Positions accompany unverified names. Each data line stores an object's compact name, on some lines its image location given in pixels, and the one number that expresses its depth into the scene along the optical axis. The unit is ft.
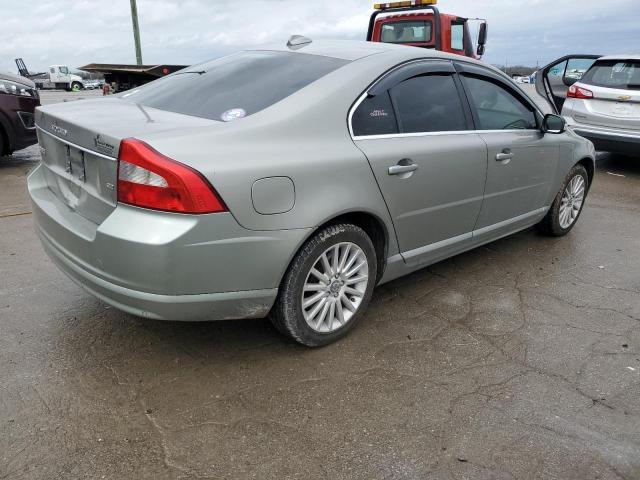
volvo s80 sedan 7.60
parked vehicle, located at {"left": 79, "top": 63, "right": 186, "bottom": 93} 32.35
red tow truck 35.32
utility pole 63.69
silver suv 24.72
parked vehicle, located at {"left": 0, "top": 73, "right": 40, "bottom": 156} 22.17
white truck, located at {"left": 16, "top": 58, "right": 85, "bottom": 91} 158.51
